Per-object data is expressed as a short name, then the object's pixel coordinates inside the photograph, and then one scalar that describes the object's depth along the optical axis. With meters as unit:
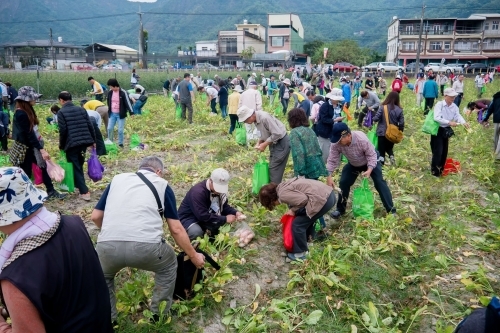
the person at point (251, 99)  9.09
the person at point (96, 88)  12.70
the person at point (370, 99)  10.04
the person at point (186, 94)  12.42
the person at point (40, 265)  1.61
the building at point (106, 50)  27.70
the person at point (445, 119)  6.80
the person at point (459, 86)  15.06
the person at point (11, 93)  11.80
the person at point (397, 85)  14.00
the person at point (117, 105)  9.25
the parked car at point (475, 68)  40.83
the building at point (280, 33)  72.75
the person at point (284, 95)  14.86
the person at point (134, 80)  17.39
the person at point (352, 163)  5.11
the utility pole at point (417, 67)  36.63
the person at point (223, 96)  13.79
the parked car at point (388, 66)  40.69
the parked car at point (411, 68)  42.46
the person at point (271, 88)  18.36
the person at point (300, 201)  4.27
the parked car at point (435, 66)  36.01
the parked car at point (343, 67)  42.75
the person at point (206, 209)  4.09
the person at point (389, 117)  7.14
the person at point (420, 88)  15.62
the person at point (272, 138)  5.71
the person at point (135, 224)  2.76
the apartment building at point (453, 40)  57.53
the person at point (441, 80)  19.48
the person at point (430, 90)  12.84
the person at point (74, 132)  5.84
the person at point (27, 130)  5.32
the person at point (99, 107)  9.55
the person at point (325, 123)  7.16
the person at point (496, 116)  7.70
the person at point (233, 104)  10.51
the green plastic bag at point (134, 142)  9.74
